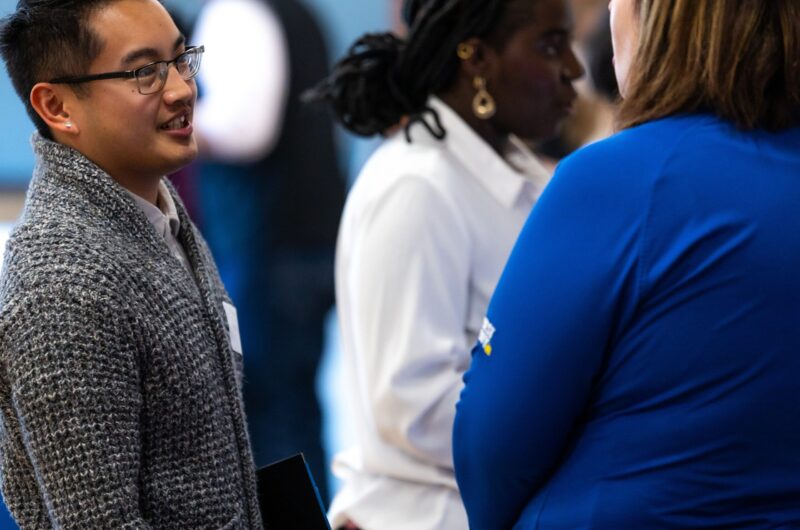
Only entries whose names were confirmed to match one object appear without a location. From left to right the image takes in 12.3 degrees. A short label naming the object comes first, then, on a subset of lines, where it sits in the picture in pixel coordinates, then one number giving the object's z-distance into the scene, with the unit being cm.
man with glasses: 425
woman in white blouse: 506
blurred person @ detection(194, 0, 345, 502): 790
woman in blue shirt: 426
